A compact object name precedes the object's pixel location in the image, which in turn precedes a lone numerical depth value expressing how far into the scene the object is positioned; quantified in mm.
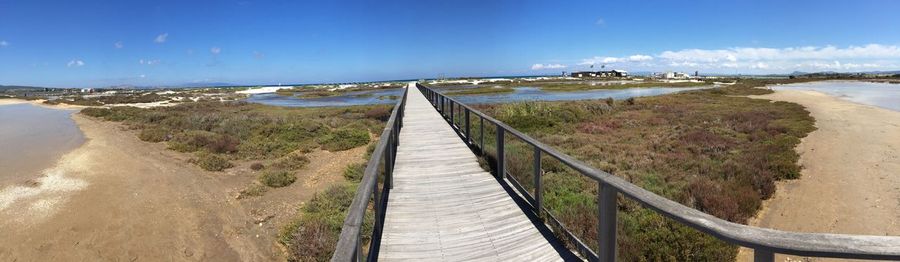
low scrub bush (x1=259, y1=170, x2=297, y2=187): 12883
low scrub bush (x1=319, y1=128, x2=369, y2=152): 18094
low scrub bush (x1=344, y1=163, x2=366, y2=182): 13256
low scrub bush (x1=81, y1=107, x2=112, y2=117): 34431
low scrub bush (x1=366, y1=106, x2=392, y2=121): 29200
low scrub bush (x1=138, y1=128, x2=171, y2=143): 21014
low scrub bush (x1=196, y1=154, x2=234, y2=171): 14906
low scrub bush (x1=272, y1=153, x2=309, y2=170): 14855
